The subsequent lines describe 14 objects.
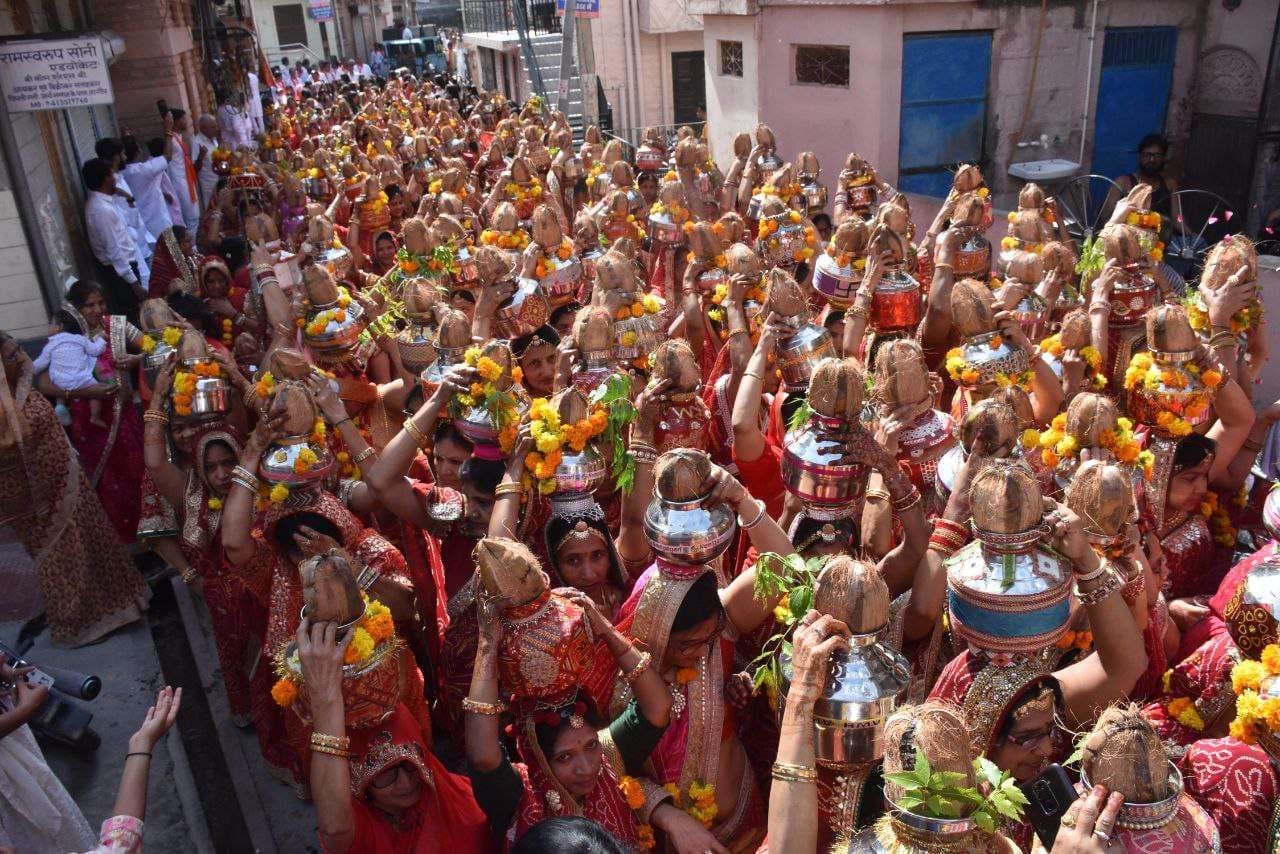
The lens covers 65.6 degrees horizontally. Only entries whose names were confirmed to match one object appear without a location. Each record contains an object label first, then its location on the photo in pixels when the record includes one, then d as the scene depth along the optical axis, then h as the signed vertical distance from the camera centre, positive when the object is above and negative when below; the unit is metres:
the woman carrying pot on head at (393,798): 2.93 -2.21
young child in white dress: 6.32 -1.74
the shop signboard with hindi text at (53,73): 8.04 -0.02
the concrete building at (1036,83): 12.70 -0.85
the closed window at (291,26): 47.56 +1.44
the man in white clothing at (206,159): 14.22 -1.31
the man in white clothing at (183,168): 12.46 -1.26
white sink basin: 12.66 -1.87
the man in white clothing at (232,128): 17.34 -1.11
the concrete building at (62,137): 8.24 -0.69
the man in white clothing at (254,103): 21.28 -0.89
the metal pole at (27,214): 8.06 -1.09
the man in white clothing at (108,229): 9.59 -1.46
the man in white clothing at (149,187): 11.09 -1.27
